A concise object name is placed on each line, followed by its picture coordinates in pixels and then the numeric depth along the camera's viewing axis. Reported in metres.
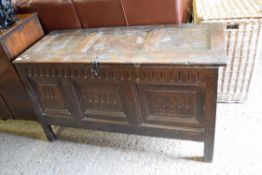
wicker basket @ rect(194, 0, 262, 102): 1.44
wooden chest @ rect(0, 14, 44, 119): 1.43
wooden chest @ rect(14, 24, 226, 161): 1.14
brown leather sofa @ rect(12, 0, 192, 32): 1.39
